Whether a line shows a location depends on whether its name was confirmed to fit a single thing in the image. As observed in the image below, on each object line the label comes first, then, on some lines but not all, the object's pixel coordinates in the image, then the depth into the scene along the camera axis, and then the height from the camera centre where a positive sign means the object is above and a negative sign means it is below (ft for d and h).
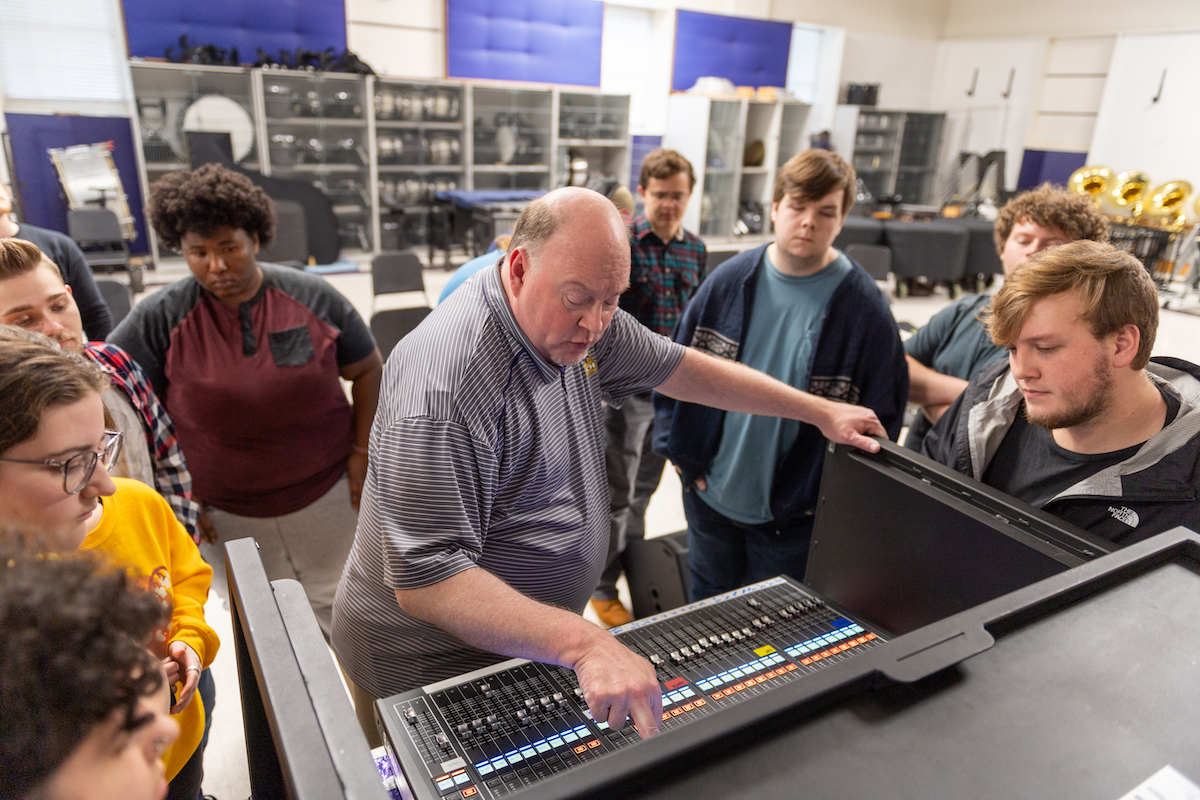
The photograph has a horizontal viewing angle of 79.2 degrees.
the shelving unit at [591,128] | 29.48 +1.29
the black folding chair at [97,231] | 19.84 -2.47
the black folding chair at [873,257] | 19.40 -2.11
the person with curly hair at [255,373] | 6.09 -1.89
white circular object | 22.95 +0.68
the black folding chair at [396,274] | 13.57 -2.20
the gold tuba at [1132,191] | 26.27 -0.15
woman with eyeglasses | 2.75 -1.32
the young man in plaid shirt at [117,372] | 4.59 -1.54
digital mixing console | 2.85 -2.27
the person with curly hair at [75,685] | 1.19 -0.89
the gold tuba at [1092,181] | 25.72 +0.14
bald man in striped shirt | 3.18 -1.54
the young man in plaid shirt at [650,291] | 9.18 -1.60
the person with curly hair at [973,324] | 5.99 -1.19
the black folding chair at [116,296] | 11.00 -2.30
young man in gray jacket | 3.54 -1.05
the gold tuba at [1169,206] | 25.62 -0.57
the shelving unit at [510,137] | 27.78 +0.74
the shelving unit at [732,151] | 31.71 +0.74
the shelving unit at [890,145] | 34.27 +1.39
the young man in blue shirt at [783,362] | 5.99 -1.53
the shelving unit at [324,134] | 24.06 +0.45
